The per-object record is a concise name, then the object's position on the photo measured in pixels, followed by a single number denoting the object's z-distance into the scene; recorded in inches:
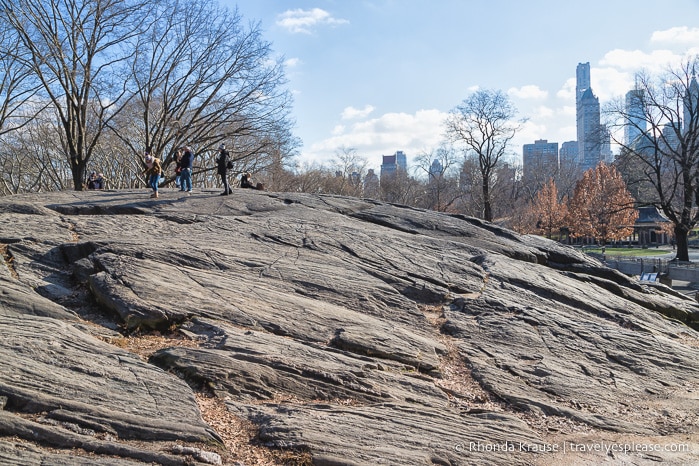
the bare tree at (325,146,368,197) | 2075.5
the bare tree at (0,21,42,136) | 1010.7
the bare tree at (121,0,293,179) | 1024.2
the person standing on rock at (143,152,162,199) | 574.6
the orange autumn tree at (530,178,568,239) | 2385.6
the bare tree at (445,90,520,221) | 1499.8
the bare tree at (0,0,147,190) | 810.2
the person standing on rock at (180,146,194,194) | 596.1
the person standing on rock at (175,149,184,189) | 607.3
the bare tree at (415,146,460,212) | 2000.7
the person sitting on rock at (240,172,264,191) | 803.4
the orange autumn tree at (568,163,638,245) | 2049.7
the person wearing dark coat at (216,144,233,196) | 584.0
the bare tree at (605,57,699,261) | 1267.2
